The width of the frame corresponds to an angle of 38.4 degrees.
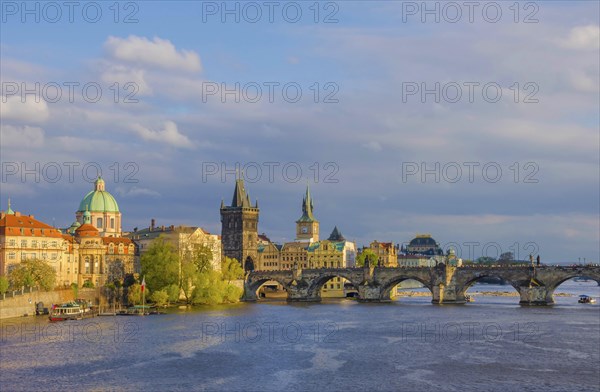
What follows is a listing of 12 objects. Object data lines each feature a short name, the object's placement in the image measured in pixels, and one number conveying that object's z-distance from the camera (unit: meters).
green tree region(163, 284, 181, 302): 147.62
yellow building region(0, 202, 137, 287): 140.48
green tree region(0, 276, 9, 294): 122.25
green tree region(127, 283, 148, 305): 147.07
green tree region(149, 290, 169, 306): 145.25
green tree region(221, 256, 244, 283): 173.51
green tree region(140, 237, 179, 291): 148.75
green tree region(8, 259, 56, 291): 129.50
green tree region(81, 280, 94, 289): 149.59
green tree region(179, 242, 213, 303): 151.00
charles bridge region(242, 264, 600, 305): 161.88
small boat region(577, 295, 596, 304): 183.20
